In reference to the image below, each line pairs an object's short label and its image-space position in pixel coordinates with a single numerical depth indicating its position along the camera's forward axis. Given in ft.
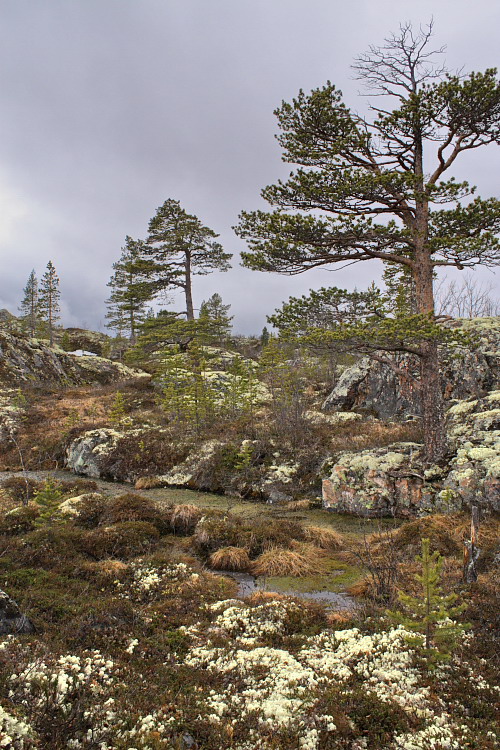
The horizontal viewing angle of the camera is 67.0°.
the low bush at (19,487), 41.74
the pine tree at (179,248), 91.04
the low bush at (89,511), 34.06
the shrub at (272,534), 31.50
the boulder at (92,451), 56.54
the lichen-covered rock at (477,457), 30.83
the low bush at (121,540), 27.71
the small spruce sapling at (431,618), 13.48
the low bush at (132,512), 34.68
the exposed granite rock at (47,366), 89.90
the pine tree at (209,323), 84.69
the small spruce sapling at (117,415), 66.49
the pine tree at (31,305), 188.34
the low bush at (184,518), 36.17
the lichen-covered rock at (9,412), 66.78
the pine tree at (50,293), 158.28
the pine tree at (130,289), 92.02
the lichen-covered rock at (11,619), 14.16
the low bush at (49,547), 23.25
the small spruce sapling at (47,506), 28.73
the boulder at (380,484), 35.99
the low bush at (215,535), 32.19
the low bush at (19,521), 29.53
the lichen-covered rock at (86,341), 151.62
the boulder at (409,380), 46.19
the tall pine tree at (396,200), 32.03
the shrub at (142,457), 55.12
